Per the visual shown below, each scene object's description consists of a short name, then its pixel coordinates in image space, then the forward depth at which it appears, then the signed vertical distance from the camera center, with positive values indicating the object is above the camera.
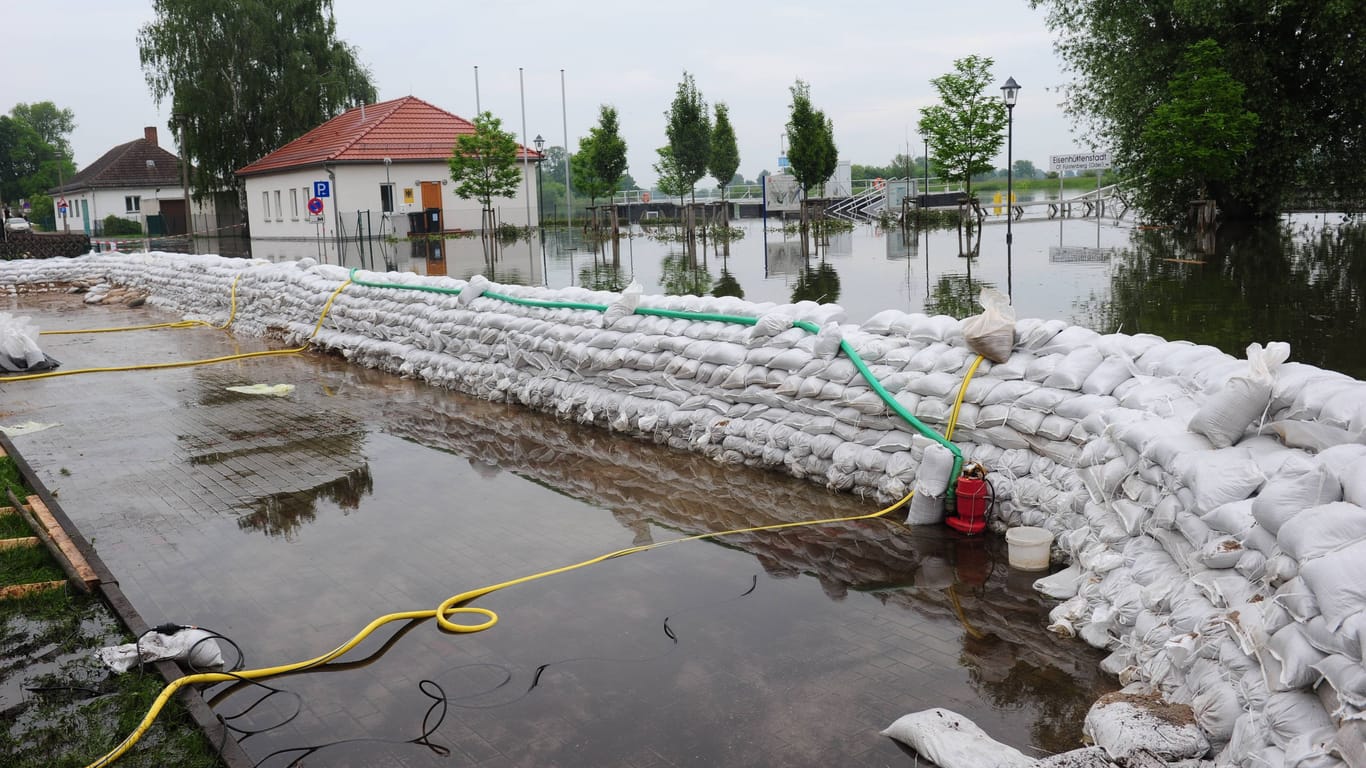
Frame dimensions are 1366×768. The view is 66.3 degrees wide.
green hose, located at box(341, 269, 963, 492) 5.71 -0.89
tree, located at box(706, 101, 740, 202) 44.97 +3.59
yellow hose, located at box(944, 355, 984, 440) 5.72 -0.92
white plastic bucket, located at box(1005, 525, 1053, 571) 5.02 -1.55
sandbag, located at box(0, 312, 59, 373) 11.38 -0.96
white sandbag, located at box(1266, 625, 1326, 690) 2.89 -1.23
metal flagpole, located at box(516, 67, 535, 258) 38.36 +2.43
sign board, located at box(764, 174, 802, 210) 49.38 +1.86
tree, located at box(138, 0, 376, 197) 39.00 +6.74
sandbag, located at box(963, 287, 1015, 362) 5.67 -0.57
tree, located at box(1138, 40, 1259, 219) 24.03 +2.14
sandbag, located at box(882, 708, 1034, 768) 3.35 -1.69
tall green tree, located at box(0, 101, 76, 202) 81.12 +7.85
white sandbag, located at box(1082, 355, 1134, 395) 5.16 -0.77
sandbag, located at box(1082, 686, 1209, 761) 3.24 -1.62
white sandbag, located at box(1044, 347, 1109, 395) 5.30 -0.75
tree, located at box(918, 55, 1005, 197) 29.17 +2.88
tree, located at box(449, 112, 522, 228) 34.53 +2.78
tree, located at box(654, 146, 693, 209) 41.62 +2.42
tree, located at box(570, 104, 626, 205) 39.91 +3.21
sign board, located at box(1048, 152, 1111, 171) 39.12 +2.24
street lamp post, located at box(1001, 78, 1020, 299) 23.12 +2.85
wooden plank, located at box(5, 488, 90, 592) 4.96 -1.45
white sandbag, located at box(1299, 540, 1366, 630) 2.78 -1.00
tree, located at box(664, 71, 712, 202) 40.22 +3.95
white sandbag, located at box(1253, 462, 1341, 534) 3.27 -0.89
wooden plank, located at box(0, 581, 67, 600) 4.83 -1.51
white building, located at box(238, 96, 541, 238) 35.03 +2.43
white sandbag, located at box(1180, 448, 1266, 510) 3.70 -0.94
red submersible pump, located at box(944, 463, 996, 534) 5.45 -1.41
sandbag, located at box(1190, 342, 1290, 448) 3.88 -0.69
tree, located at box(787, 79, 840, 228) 37.12 +3.17
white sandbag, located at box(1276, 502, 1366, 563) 2.99 -0.92
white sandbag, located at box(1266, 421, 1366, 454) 3.54 -0.77
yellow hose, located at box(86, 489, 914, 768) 3.60 -1.66
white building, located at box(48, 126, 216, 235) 55.88 +3.70
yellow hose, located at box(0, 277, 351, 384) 11.40 -1.23
